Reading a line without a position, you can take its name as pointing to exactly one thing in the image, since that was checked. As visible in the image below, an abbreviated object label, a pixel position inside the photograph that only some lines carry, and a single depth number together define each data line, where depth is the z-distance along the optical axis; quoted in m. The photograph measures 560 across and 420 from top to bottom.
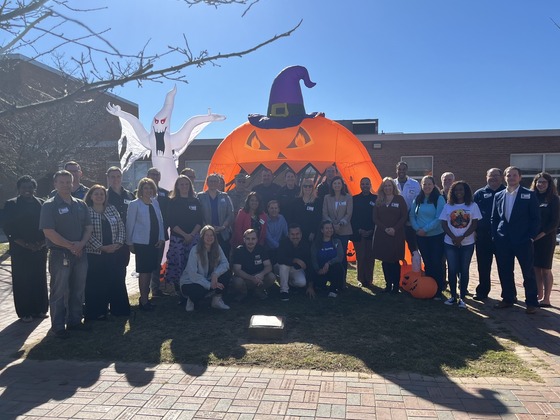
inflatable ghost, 8.62
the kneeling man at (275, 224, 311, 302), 6.53
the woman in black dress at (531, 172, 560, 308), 5.88
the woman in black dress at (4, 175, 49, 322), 5.51
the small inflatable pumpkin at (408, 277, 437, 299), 6.32
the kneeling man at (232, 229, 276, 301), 6.25
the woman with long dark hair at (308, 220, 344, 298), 6.62
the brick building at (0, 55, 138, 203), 11.41
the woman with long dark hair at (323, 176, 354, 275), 6.90
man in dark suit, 5.68
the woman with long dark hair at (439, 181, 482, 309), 6.00
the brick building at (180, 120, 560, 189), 20.56
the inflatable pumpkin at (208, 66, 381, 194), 8.23
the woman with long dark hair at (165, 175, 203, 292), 6.37
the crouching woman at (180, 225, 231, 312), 5.80
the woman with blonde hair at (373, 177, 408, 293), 6.59
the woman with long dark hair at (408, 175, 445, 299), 6.41
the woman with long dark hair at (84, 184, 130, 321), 5.38
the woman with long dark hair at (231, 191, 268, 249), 6.59
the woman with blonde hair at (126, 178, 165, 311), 5.77
